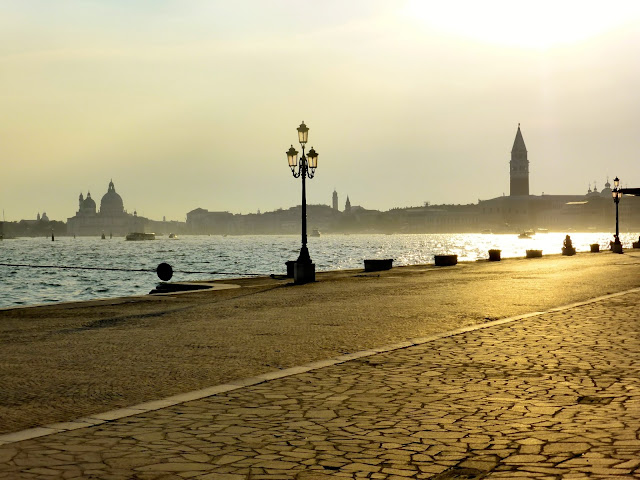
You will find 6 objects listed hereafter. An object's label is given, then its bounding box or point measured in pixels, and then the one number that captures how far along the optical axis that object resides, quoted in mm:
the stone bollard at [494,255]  52534
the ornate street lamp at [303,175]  30938
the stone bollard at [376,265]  39938
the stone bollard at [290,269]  34094
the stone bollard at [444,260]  45669
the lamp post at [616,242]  66838
